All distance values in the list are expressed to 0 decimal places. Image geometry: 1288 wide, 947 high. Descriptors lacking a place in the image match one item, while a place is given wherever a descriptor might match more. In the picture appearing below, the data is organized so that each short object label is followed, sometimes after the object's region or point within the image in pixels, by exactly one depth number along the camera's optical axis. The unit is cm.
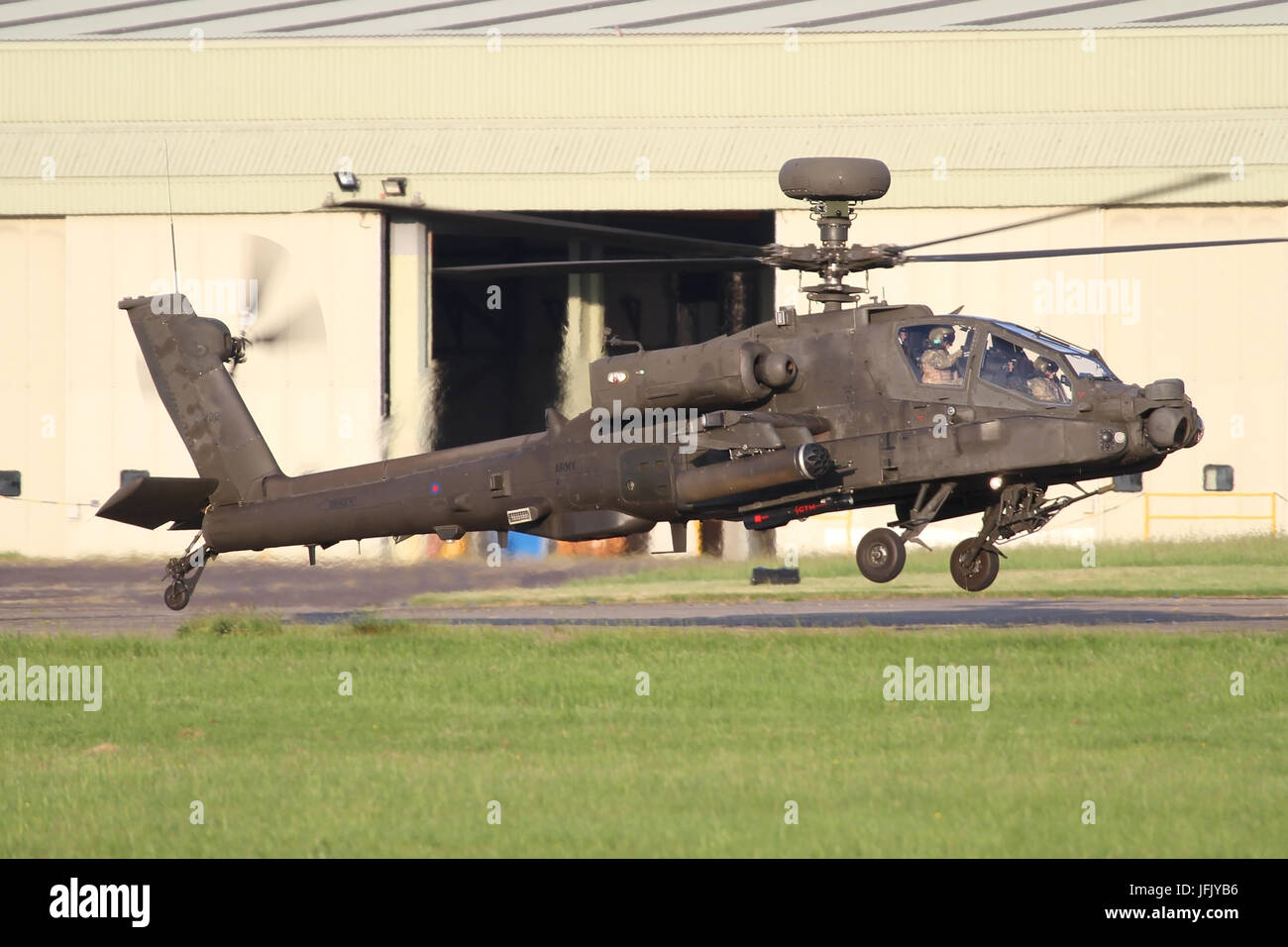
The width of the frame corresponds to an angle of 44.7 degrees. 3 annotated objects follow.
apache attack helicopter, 1669
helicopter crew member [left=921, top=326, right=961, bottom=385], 1741
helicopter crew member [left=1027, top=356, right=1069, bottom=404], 1692
